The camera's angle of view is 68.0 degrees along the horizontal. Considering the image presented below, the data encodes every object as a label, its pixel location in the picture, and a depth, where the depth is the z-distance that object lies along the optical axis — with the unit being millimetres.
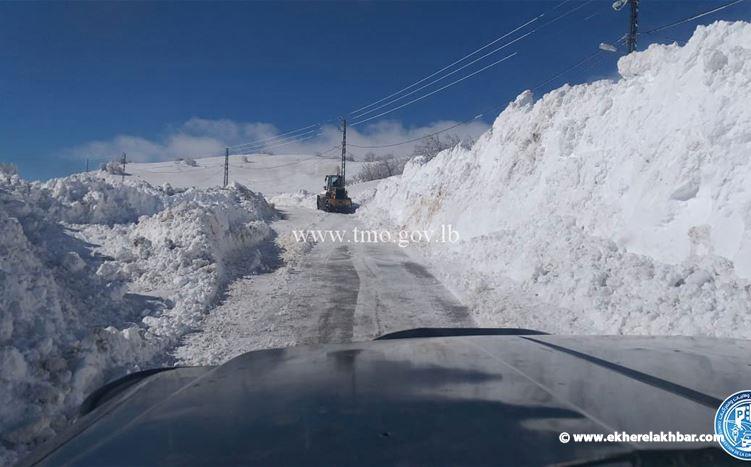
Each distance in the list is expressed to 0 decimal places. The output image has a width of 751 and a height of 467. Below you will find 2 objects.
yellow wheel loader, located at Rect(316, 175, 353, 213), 39250
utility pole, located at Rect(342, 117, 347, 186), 56500
